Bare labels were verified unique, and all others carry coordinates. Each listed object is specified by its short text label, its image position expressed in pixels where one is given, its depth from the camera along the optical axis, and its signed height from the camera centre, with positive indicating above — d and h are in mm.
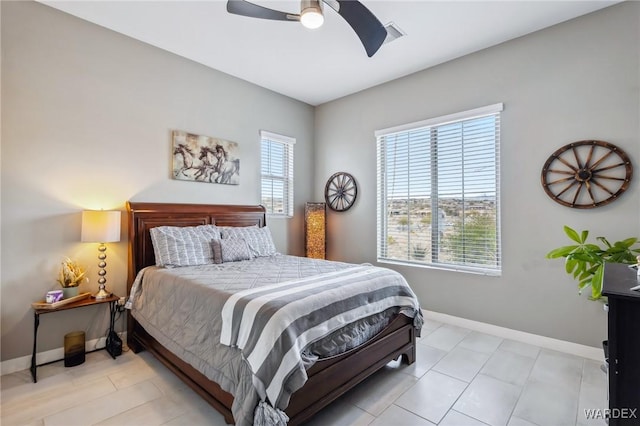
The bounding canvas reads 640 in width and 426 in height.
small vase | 2635 -681
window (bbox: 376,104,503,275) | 3344 +287
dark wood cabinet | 1200 -565
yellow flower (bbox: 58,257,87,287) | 2680 -541
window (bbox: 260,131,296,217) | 4488 +646
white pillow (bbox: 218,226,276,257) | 3482 -262
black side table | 2375 -813
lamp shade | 2654 -113
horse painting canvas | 3518 +689
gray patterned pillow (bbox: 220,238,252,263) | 3197 -383
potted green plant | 2218 -313
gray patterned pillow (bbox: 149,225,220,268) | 2893 -314
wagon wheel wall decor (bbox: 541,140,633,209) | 2607 +379
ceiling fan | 1956 +1381
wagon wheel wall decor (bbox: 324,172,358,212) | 4613 +370
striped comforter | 1555 -618
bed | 1777 -995
